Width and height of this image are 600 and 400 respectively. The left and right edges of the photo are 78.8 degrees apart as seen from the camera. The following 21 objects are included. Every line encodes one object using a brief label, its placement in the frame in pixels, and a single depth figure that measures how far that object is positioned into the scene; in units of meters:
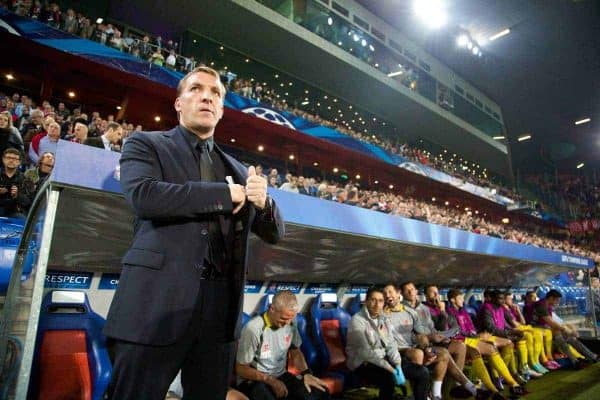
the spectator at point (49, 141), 4.25
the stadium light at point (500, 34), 15.24
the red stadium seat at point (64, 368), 2.29
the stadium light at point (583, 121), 18.89
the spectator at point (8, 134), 4.55
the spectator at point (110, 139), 3.73
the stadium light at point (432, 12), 14.55
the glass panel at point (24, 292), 1.61
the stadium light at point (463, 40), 17.20
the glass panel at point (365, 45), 15.51
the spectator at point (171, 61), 10.80
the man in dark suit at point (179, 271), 1.00
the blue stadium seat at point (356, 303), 4.96
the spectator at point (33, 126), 5.40
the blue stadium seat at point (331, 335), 3.80
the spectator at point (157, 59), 10.24
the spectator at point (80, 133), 3.95
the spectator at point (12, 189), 3.43
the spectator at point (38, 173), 3.65
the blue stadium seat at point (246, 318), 3.54
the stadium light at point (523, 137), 26.10
